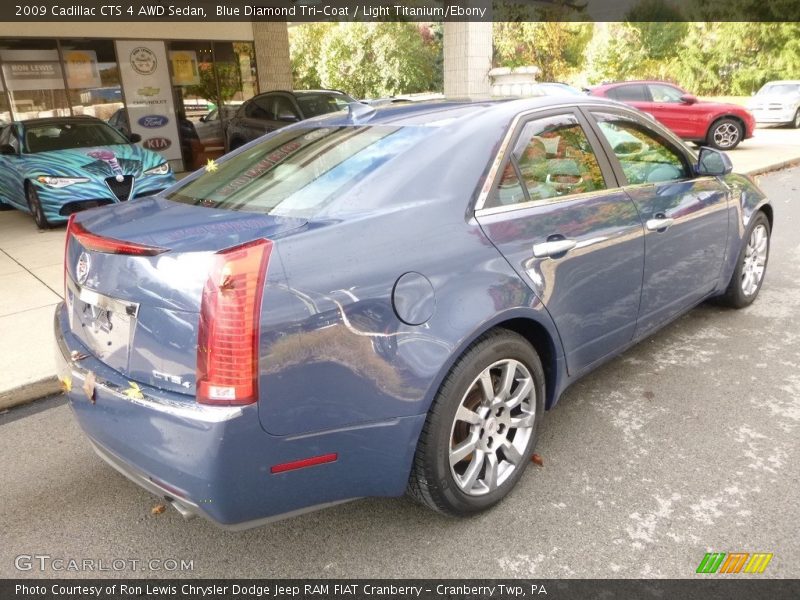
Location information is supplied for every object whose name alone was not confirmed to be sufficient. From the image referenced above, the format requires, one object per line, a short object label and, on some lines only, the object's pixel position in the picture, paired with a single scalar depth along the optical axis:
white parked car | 18.69
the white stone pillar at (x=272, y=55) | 14.33
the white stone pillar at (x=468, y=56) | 12.41
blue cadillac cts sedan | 1.89
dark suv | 11.23
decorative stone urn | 12.64
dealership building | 11.77
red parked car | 13.91
